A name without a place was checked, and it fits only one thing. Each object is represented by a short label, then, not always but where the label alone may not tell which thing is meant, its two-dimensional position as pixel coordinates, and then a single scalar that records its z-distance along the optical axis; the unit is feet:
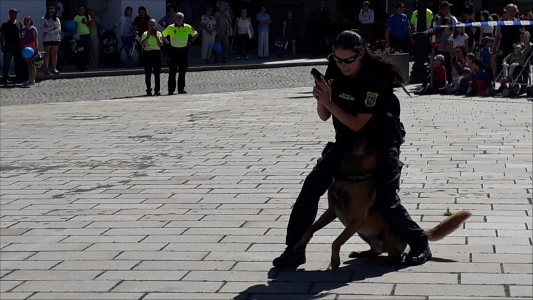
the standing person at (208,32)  90.94
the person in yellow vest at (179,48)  65.31
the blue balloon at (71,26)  84.02
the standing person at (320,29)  99.62
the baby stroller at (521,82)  56.13
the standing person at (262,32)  97.25
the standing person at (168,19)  89.10
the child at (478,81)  57.00
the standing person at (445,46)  61.98
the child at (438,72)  59.82
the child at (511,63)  56.66
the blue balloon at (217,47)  91.73
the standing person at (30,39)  76.07
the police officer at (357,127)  19.39
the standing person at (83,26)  84.07
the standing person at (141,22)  86.17
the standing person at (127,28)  88.02
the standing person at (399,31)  83.10
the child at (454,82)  58.65
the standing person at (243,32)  97.04
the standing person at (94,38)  84.69
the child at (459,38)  62.64
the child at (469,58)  57.36
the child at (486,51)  60.18
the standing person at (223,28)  92.68
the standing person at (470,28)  68.85
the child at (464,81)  57.88
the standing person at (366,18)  97.06
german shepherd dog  19.81
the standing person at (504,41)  60.59
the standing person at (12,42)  75.87
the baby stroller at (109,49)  87.61
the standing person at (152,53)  64.85
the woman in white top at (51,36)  79.56
